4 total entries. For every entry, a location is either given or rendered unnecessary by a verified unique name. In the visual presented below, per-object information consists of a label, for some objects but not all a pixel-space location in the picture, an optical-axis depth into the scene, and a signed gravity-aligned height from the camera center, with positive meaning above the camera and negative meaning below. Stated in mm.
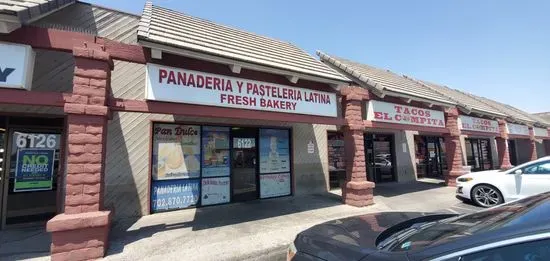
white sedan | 8031 -900
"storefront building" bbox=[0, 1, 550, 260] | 5047 +1096
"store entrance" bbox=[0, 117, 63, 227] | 6836 -113
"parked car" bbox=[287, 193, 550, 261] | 1573 -611
